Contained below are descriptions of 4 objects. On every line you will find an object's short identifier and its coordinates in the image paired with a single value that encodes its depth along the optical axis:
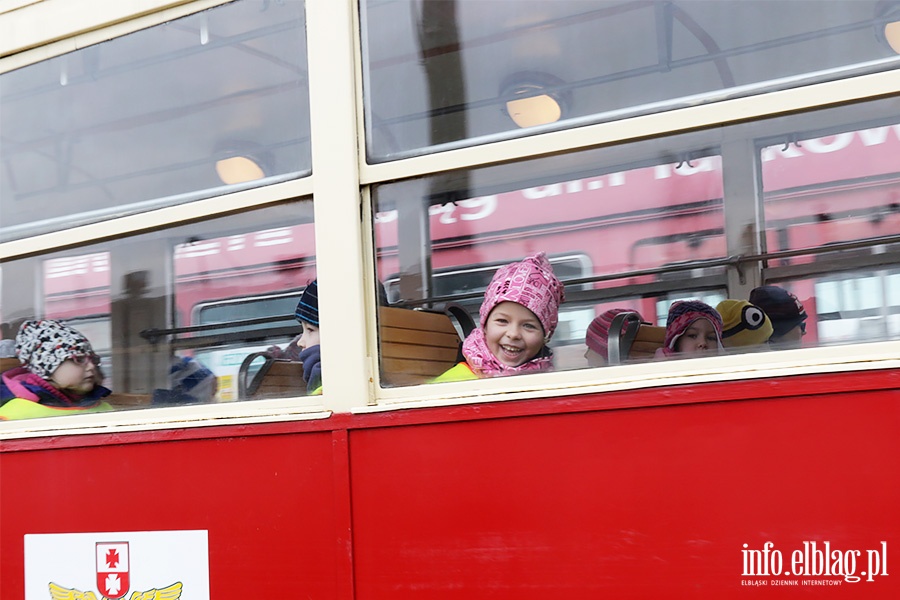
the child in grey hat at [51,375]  2.47
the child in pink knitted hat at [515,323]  2.00
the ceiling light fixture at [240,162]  2.14
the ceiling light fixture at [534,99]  1.91
